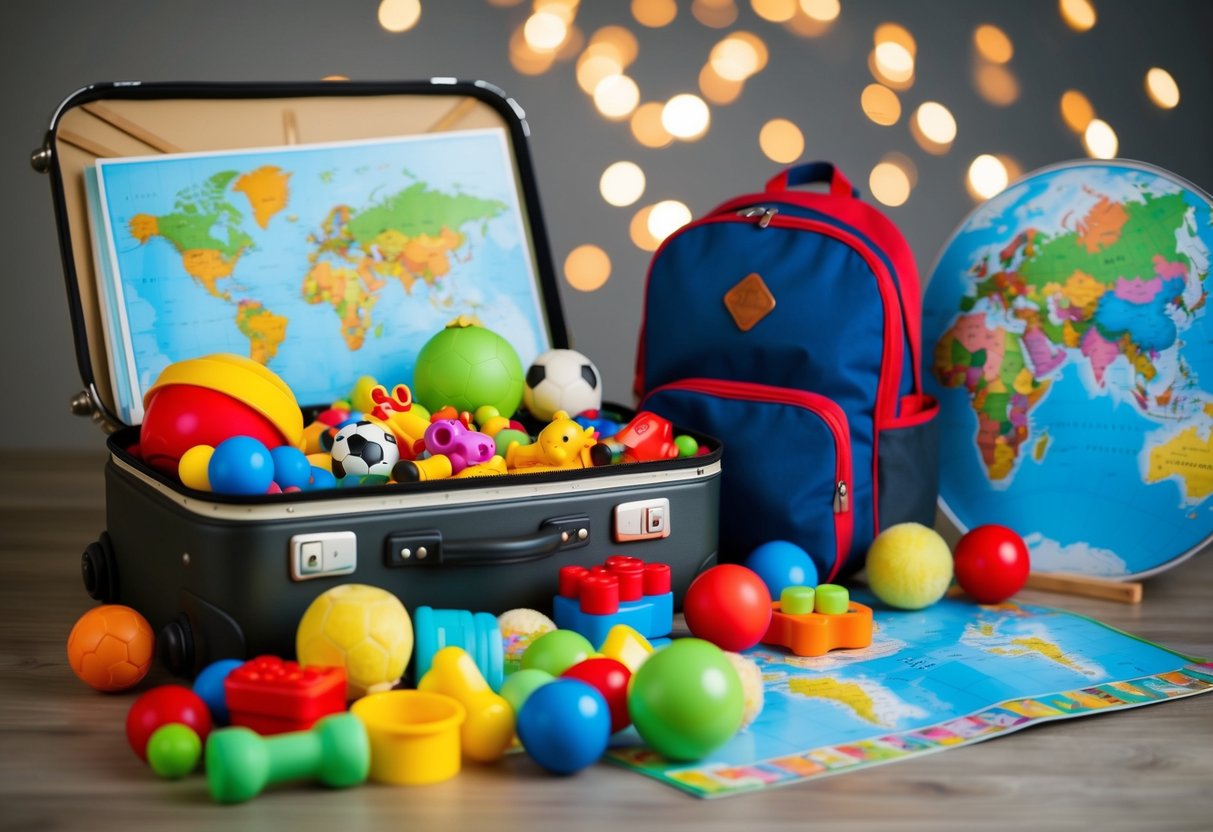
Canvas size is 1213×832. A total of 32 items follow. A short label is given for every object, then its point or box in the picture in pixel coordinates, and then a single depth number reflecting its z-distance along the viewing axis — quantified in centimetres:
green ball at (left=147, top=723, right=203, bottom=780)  94
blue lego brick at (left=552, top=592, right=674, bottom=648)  119
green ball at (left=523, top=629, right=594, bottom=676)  108
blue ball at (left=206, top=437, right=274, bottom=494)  112
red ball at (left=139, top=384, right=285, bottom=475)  123
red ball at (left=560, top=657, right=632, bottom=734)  101
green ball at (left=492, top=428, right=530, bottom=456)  144
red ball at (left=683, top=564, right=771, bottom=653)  121
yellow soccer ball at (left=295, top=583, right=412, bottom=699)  104
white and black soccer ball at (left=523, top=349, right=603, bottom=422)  159
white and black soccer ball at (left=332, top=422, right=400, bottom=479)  133
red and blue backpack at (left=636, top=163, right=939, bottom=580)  143
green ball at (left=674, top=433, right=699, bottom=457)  139
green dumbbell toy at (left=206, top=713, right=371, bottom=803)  89
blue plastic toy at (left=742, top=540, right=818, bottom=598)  136
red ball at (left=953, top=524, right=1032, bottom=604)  142
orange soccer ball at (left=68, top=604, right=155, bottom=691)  113
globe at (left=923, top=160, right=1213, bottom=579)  149
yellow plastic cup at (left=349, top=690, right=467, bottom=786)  94
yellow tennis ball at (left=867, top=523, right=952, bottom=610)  138
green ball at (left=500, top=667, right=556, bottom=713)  100
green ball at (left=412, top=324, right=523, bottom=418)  155
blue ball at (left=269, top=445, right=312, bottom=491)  121
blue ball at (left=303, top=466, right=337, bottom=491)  126
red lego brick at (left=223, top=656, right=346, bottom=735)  95
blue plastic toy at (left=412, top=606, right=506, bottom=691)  108
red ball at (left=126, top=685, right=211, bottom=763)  97
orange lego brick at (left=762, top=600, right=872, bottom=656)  125
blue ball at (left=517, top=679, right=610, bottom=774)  95
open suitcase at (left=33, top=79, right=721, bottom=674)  111
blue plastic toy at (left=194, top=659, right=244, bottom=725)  102
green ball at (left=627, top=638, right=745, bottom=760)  95
